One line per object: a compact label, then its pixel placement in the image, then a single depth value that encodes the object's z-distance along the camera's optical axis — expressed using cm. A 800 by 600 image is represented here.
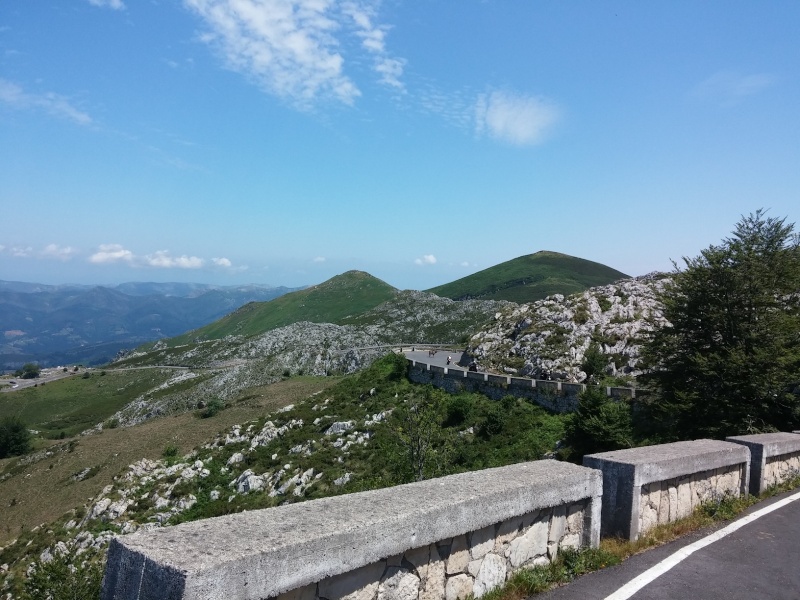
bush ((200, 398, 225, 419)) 5074
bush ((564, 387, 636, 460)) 2138
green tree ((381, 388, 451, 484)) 2158
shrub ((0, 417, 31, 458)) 6322
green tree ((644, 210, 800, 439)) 1555
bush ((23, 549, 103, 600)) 1509
